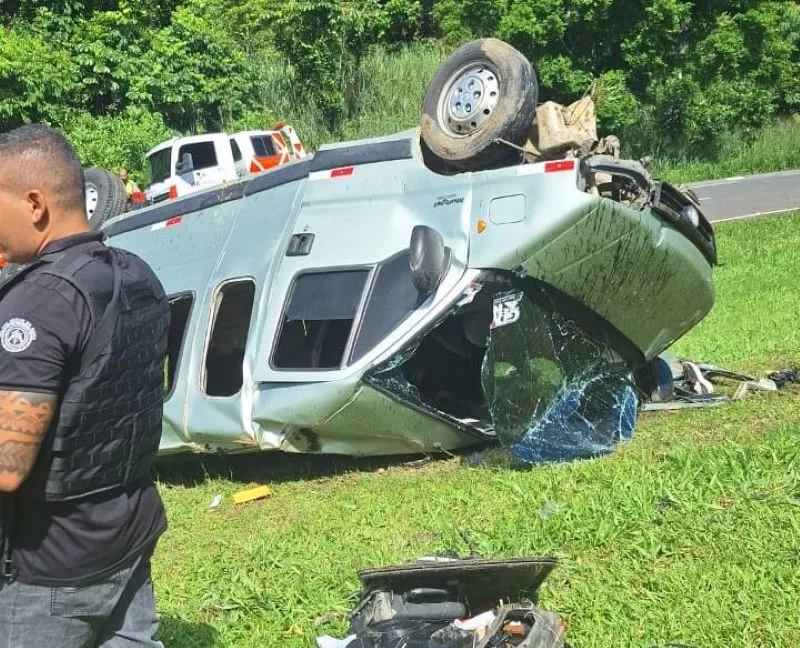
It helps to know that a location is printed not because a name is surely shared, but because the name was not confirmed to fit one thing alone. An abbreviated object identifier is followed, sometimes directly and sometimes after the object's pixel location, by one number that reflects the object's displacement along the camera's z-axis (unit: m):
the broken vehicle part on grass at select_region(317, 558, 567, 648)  3.51
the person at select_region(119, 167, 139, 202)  16.31
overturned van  5.50
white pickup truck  17.25
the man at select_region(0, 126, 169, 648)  2.20
